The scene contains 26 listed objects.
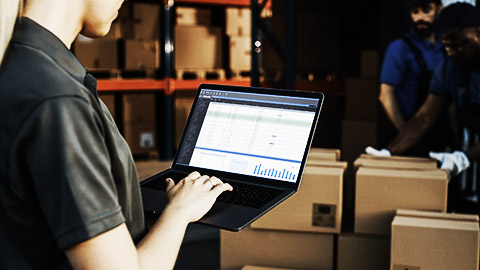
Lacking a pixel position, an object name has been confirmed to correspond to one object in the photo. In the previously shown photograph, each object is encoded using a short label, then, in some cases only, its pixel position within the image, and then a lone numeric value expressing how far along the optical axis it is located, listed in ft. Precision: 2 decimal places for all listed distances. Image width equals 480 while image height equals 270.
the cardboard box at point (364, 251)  8.34
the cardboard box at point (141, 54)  22.81
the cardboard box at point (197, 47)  23.99
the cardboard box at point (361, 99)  18.02
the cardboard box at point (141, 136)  23.11
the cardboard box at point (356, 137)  17.75
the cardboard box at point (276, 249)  8.66
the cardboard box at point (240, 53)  24.98
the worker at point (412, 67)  14.12
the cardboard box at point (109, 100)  22.52
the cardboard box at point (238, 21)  24.97
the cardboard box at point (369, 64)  17.80
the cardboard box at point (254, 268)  8.73
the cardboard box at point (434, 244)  7.19
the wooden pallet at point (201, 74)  24.53
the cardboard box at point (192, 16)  24.32
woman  2.74
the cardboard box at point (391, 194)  8.02
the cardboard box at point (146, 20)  23.11
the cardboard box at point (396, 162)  8.74
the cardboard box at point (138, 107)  22.98
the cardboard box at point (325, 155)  9.45
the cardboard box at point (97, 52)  21.61
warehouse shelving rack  23.02
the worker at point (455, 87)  9.95
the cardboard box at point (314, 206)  8.26
